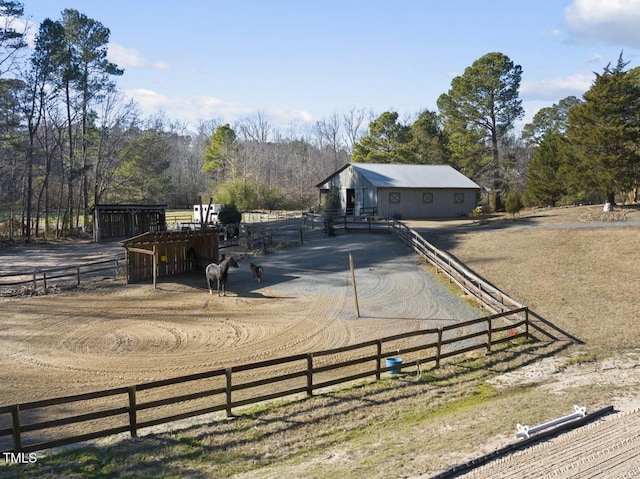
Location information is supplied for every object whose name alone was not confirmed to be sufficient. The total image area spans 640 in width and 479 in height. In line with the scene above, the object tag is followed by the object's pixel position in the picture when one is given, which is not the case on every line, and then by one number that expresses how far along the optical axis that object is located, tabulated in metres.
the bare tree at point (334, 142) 98.12
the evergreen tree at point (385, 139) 57.16
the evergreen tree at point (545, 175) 43.00
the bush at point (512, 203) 37.72
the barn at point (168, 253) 22.03
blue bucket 11.75
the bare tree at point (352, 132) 95.38
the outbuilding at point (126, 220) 38.06
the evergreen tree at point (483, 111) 46.53
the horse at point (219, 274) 20.27
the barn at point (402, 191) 39.12
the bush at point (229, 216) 38.19
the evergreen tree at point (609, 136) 33.97
